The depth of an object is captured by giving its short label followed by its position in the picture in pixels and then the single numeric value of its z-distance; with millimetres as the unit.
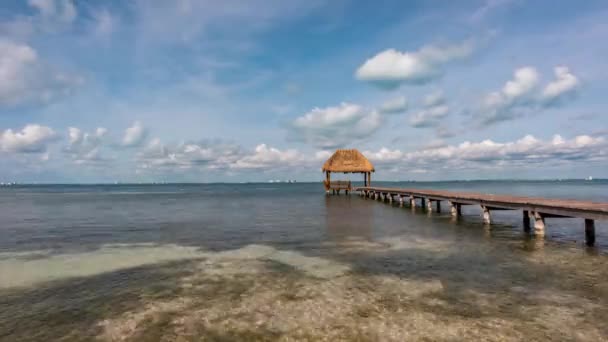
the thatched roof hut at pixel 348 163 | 50312
